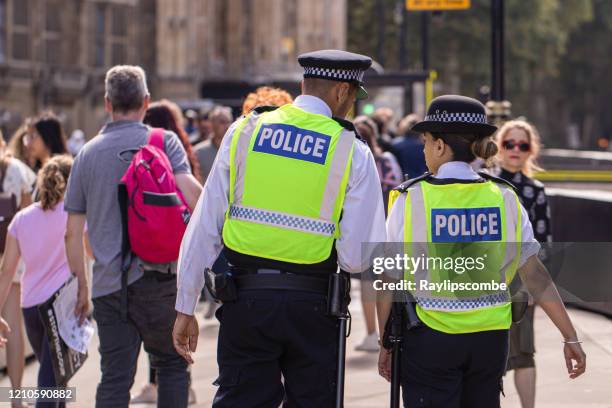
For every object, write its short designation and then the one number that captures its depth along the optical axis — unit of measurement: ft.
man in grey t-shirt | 45.85
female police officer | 34.53
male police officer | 34.58
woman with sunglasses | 52.49
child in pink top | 52.95
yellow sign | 135.85
